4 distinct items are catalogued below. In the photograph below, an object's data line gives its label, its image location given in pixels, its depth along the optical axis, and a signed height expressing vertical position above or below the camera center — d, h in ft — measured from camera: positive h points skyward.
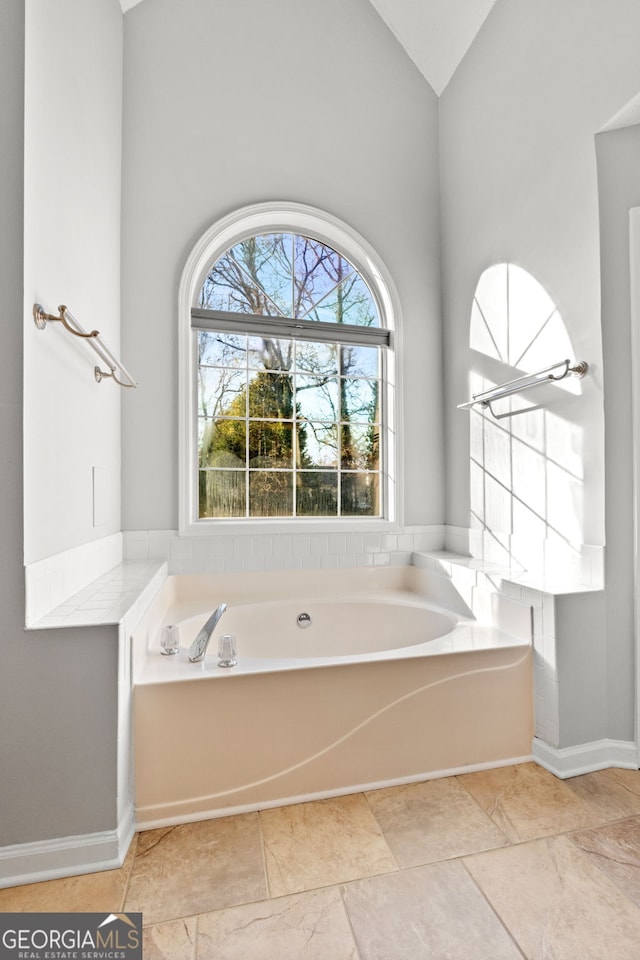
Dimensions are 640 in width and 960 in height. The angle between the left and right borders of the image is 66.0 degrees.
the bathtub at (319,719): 4.70 -2.42
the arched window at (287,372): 8.52 +2.04
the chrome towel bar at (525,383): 5.91 +1.34
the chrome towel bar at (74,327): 4.38 +1.50
